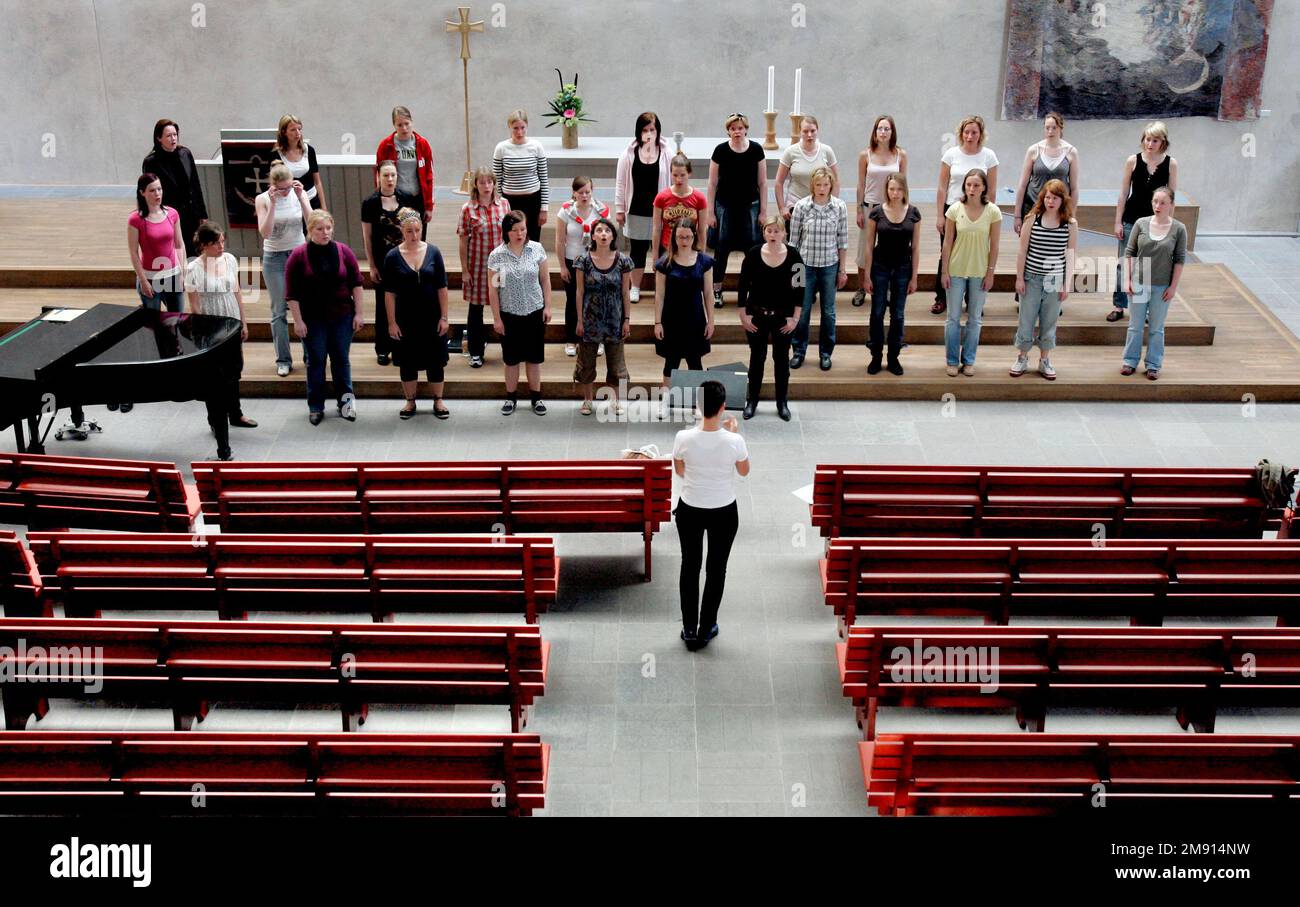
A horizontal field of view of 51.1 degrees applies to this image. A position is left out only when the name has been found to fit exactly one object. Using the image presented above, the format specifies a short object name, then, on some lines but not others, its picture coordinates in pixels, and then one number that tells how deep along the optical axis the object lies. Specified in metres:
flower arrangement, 12.40
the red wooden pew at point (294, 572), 6.67
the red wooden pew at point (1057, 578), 6.65
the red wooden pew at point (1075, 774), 5.28
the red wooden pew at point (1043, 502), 7.47
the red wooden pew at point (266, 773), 5.27
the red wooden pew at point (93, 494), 7.50
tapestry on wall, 13.92
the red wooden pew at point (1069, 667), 5.92
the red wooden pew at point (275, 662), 5.92
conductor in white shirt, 6.50
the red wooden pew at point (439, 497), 7.46
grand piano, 8.20
